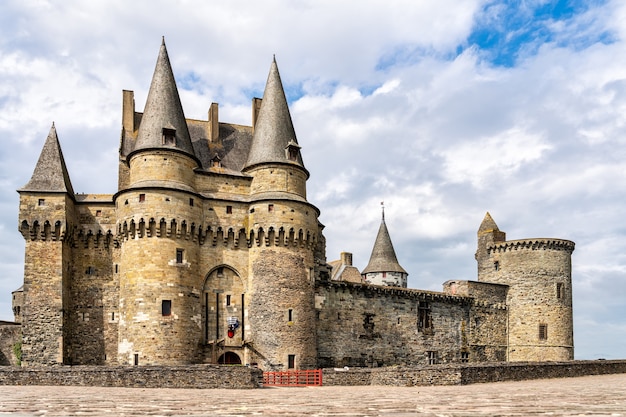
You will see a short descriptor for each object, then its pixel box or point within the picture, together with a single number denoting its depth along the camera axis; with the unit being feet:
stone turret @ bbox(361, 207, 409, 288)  214.07
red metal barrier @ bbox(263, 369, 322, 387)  100.48
